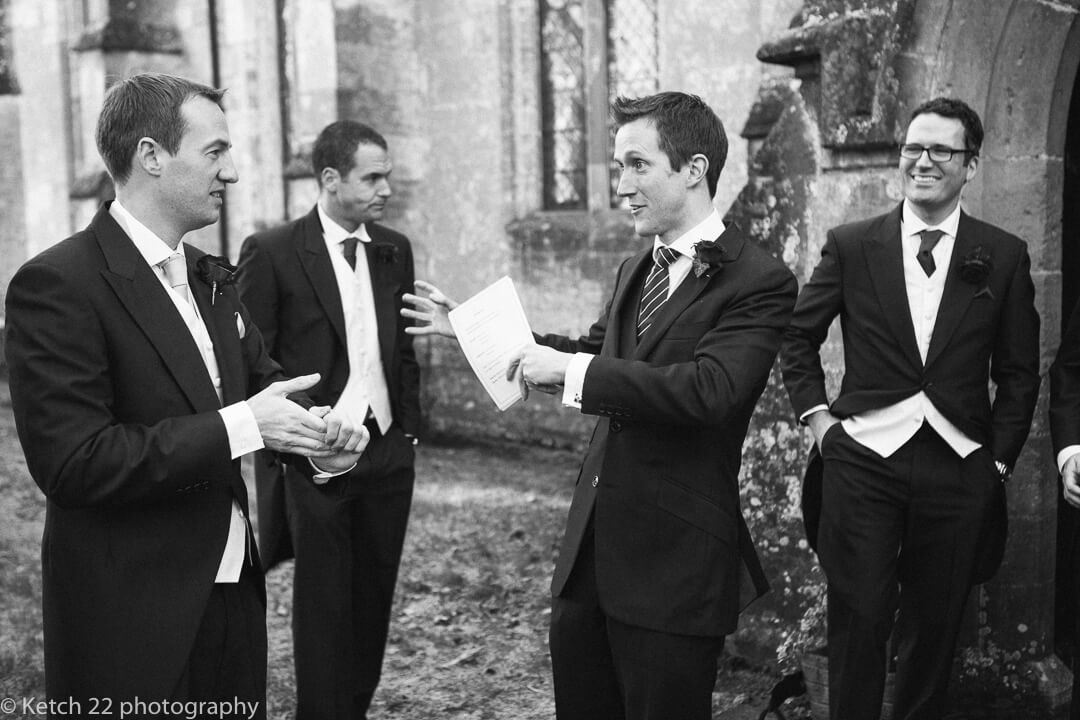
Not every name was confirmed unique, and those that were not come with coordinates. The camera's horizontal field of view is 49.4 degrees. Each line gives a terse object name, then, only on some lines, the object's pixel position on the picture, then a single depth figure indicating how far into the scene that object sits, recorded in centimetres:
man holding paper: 296
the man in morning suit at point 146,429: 263
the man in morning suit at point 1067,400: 369
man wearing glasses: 386
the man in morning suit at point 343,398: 453
